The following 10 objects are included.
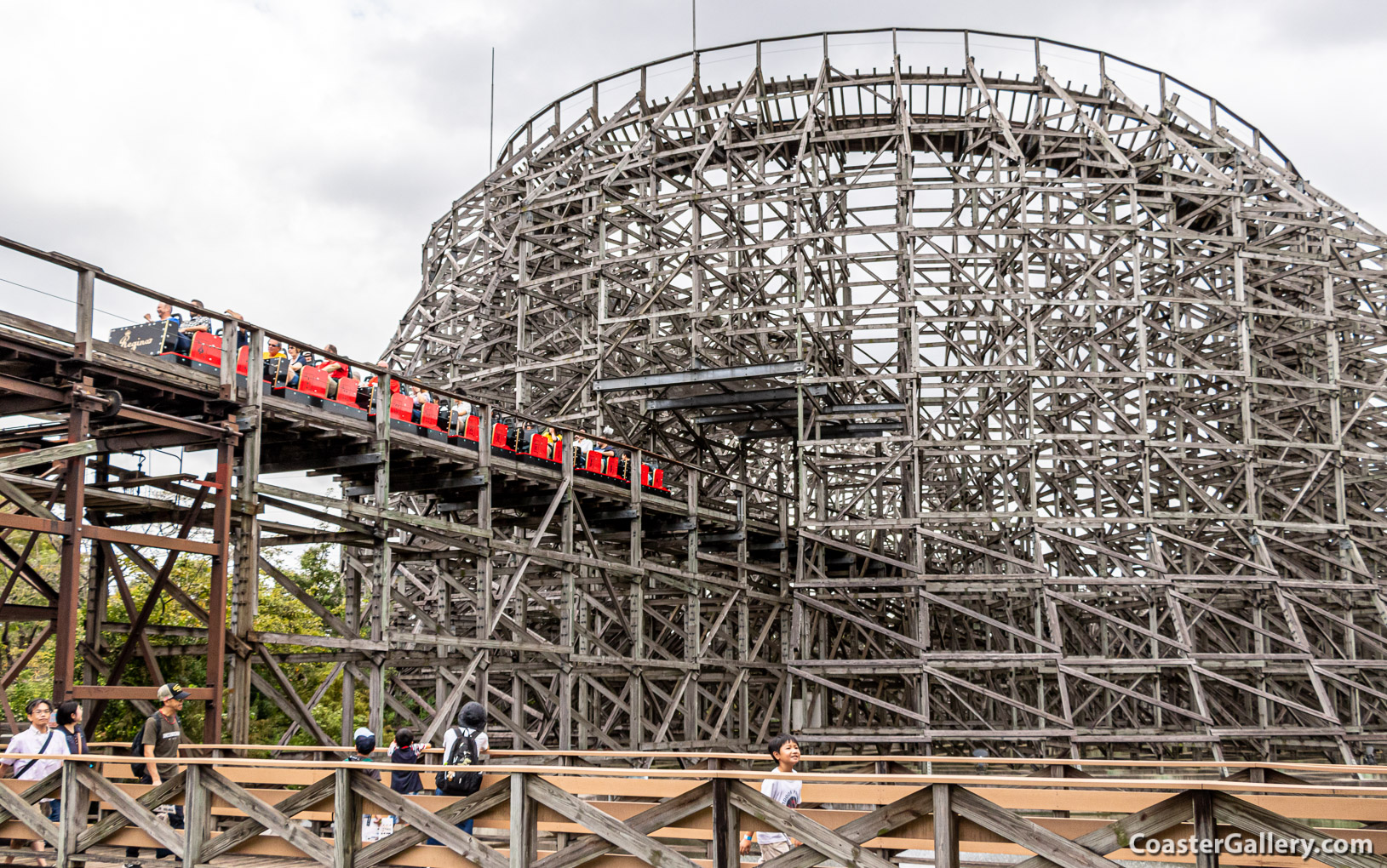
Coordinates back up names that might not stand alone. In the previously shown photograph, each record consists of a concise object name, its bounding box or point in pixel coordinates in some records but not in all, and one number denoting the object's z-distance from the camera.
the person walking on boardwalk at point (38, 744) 10.27
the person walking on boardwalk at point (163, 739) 10.56
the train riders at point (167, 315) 14.09
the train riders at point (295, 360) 15.45
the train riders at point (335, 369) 16.38
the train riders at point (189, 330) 14.05
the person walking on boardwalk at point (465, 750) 9.27
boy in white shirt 8.43
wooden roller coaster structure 23.39
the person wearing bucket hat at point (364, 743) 10.61
